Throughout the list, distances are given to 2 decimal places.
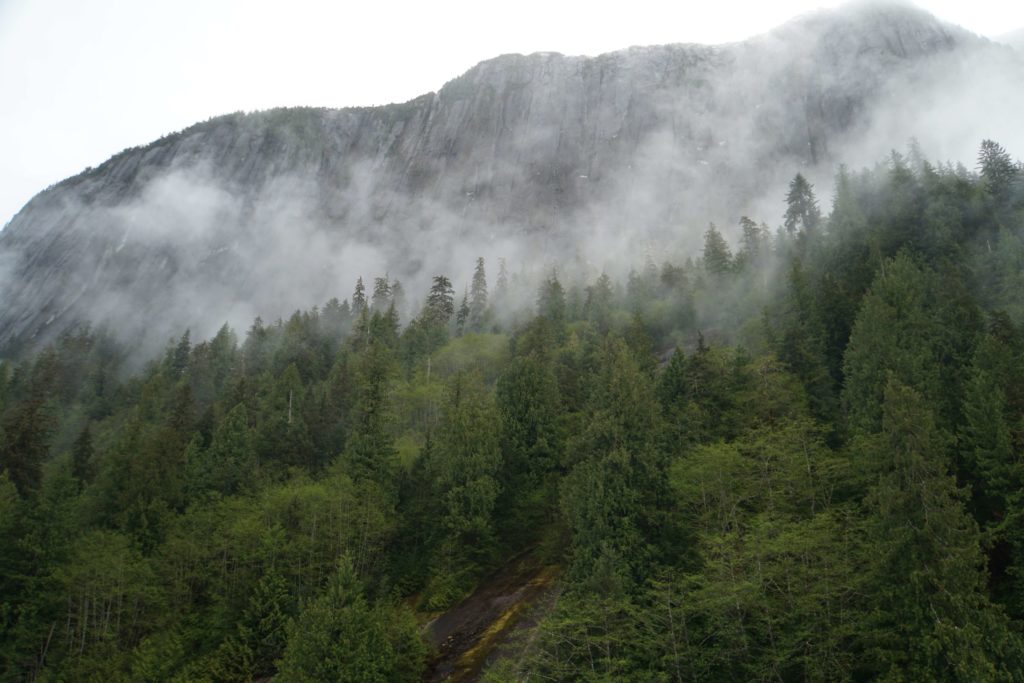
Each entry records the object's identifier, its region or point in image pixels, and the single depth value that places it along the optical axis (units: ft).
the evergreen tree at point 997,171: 224.12
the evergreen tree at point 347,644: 93.97
